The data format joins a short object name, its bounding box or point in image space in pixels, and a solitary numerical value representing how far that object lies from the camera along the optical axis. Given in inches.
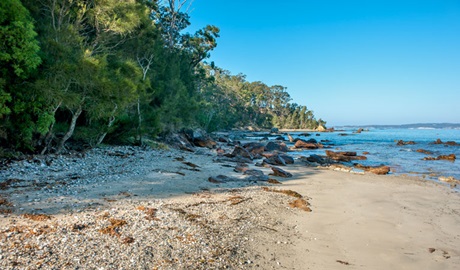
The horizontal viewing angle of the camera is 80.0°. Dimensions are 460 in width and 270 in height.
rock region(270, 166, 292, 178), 544.2
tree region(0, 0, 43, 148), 359.6
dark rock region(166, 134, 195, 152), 939.9
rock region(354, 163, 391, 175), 664.1
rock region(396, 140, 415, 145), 1596.5
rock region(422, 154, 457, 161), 938.2
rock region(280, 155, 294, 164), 791.1
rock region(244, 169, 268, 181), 473.7
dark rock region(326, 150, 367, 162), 920.1
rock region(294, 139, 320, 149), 1405.0
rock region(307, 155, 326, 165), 824.1
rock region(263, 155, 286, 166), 738.2
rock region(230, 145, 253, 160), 864.8
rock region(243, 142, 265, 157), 1040.0
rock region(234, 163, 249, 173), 547.5
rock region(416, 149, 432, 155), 1152.6
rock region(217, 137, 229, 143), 1536.0
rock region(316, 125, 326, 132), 4153.8
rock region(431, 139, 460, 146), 1495.9
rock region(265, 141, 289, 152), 1160.1
